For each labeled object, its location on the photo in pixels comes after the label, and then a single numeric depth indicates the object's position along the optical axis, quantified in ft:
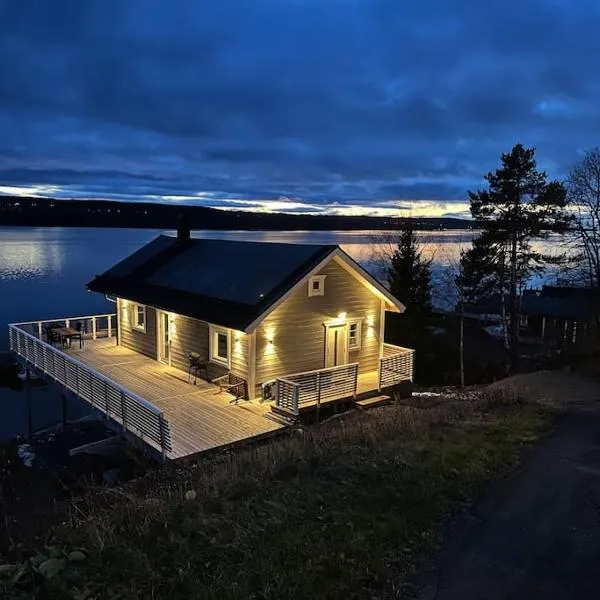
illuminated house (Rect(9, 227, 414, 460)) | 41.88
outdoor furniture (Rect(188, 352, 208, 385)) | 50.80
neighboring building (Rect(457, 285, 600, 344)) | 119.03
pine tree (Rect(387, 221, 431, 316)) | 94.53
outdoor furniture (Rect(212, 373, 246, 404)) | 46.21
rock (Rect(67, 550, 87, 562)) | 15.92
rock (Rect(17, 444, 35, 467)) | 48.99
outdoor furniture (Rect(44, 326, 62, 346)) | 64.57
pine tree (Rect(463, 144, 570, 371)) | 88.94
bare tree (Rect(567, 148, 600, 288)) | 78.79
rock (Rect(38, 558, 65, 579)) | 14.48
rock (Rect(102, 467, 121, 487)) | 39.24
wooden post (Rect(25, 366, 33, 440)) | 61.67
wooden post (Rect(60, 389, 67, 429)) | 60.33
